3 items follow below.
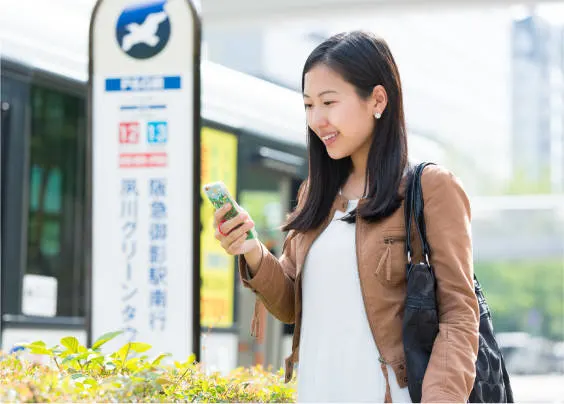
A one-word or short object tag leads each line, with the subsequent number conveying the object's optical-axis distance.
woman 4.32
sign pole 8.01
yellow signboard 13.47
